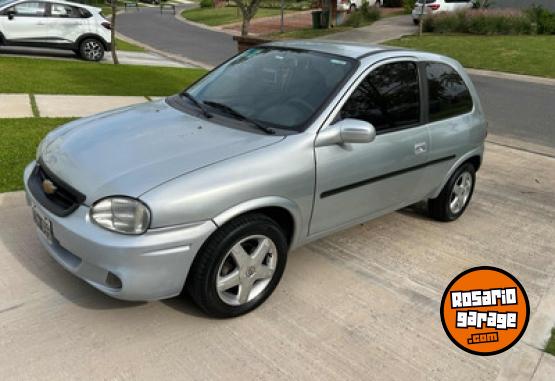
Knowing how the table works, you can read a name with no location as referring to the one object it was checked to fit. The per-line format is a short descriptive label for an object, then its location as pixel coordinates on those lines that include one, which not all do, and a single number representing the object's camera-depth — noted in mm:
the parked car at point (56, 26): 13539
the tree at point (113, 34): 13170
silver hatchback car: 2785
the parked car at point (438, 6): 28250
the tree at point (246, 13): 11430
